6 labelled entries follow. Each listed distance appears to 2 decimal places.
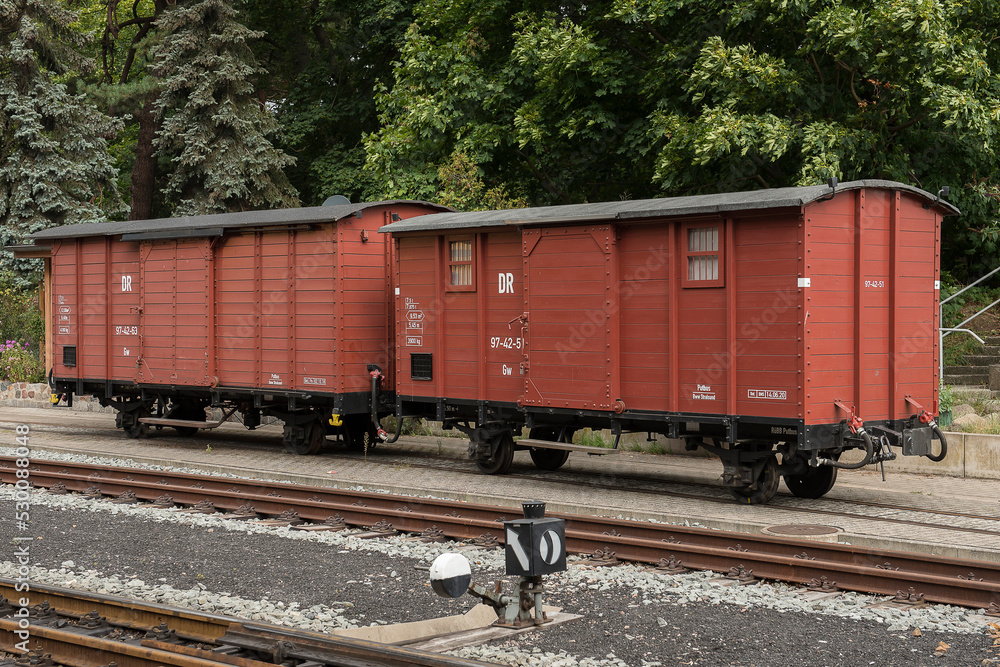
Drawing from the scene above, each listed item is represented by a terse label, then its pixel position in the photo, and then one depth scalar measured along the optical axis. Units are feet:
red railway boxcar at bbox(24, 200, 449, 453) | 53.21
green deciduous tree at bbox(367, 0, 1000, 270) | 56.80
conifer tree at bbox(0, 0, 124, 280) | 101.09
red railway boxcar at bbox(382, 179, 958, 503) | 37.52
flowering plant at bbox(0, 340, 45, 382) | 91.66
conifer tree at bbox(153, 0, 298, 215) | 96.17
